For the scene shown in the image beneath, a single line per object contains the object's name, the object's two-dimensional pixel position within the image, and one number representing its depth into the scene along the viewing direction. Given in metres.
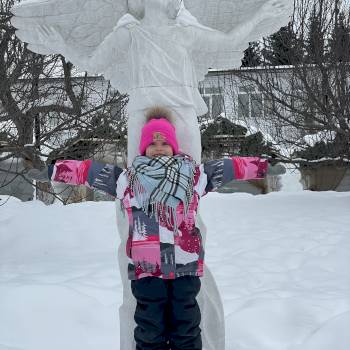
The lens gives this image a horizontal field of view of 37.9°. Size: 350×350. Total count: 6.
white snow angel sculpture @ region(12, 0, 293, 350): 2.32
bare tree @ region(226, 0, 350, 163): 7.81
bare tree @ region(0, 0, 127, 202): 5.64
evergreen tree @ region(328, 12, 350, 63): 7.70
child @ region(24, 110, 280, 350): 2.01
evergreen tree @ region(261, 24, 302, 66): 8.08
